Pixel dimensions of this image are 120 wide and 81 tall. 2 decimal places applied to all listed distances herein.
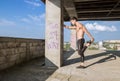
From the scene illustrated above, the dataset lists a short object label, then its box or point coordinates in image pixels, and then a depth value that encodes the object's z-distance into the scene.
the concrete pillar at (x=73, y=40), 7.69
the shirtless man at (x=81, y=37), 2.90
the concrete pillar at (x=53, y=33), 3.05
